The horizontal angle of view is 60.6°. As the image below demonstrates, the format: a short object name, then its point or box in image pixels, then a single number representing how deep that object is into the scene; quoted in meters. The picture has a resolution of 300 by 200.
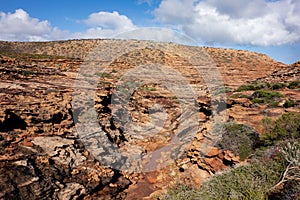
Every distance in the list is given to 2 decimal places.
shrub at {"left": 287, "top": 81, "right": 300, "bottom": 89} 16.38
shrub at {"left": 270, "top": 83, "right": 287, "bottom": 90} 16.98
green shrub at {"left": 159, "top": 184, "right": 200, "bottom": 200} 6.98
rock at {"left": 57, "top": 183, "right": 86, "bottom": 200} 8.97
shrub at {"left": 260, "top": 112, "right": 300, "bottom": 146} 8.47
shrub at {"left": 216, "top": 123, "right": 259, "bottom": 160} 8.86
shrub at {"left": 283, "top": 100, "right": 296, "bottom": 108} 11.74
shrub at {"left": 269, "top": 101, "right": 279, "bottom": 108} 12.15
